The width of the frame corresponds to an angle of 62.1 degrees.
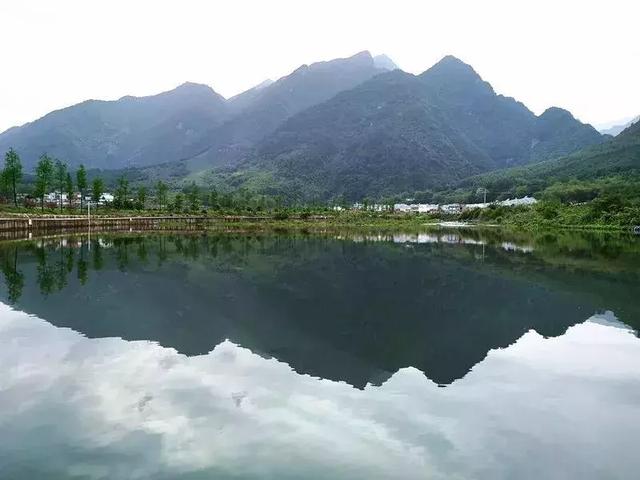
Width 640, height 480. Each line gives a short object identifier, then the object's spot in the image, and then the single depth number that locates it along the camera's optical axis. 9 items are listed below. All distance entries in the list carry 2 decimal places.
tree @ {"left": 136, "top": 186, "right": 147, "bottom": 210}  108.34
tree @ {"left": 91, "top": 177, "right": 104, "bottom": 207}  95.38
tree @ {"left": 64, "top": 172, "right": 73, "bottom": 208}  91.75
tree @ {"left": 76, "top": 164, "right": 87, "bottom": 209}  92.50
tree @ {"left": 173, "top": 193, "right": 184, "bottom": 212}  110.01
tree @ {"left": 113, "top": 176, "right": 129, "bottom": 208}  105.62
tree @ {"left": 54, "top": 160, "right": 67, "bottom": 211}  92.38
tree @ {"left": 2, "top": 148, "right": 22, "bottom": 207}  78.88
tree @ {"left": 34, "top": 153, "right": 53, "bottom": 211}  82.81
